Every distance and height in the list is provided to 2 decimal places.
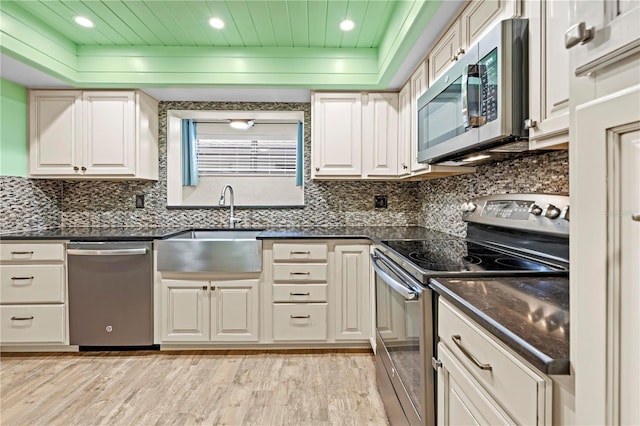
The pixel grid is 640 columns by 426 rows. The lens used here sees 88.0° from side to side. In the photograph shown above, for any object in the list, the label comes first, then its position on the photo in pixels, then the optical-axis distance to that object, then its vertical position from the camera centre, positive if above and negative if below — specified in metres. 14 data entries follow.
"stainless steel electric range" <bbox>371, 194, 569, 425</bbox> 1.16 -0.22
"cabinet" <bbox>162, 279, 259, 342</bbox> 2.49 -0.73
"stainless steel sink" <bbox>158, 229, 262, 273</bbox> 2.44 -0.33
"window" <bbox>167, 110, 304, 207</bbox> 3.34 +0.49
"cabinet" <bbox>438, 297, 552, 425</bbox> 0.64 -0.39
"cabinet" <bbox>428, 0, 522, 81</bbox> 1.26 +0.83
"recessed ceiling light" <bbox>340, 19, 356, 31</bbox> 2.28 +1.30
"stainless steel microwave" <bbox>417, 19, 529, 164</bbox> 1.14 +0.44
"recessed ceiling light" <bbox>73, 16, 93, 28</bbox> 2.24 +1.31
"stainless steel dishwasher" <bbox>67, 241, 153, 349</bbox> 2.45 -0.64
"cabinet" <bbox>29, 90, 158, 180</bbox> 2.72 +0.64
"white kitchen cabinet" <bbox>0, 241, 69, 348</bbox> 2.43 -0.62
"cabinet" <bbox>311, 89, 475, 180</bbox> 2.78 +0.64
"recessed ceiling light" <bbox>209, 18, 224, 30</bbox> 2.26 +1.30
